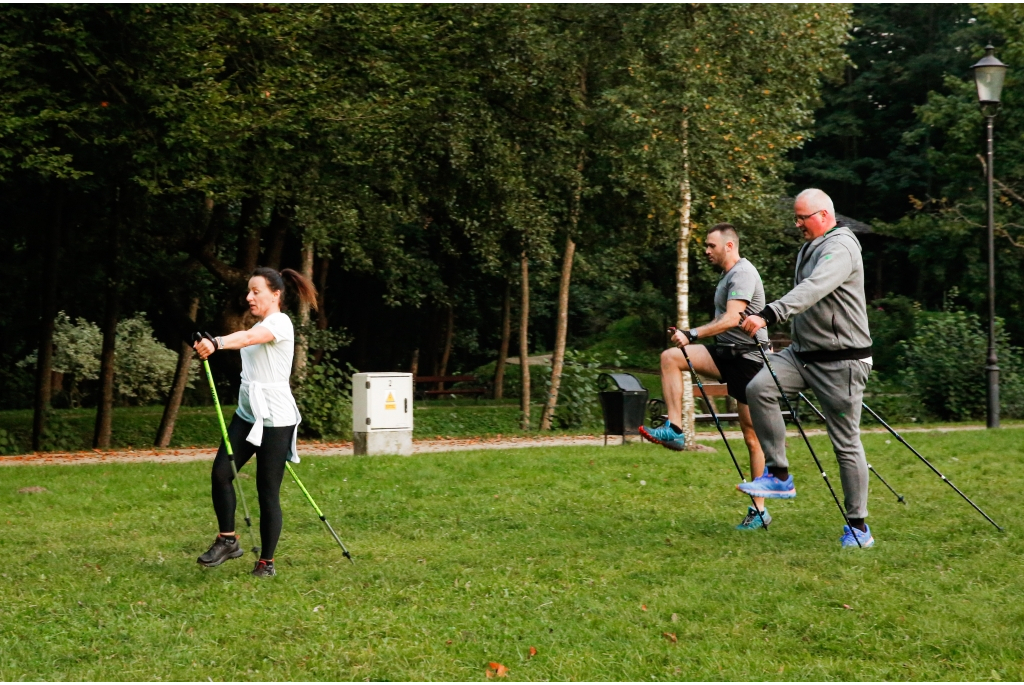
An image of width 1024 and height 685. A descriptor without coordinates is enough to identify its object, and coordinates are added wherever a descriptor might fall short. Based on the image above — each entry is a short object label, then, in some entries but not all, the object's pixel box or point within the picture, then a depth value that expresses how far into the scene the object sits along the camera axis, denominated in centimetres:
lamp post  1816
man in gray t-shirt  848
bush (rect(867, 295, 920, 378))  3628
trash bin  1642
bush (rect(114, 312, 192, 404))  3230
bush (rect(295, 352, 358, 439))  2055
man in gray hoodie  789
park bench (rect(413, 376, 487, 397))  3256
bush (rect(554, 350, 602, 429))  2373
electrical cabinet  1523
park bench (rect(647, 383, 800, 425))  1822
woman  716
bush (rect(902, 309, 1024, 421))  2233
